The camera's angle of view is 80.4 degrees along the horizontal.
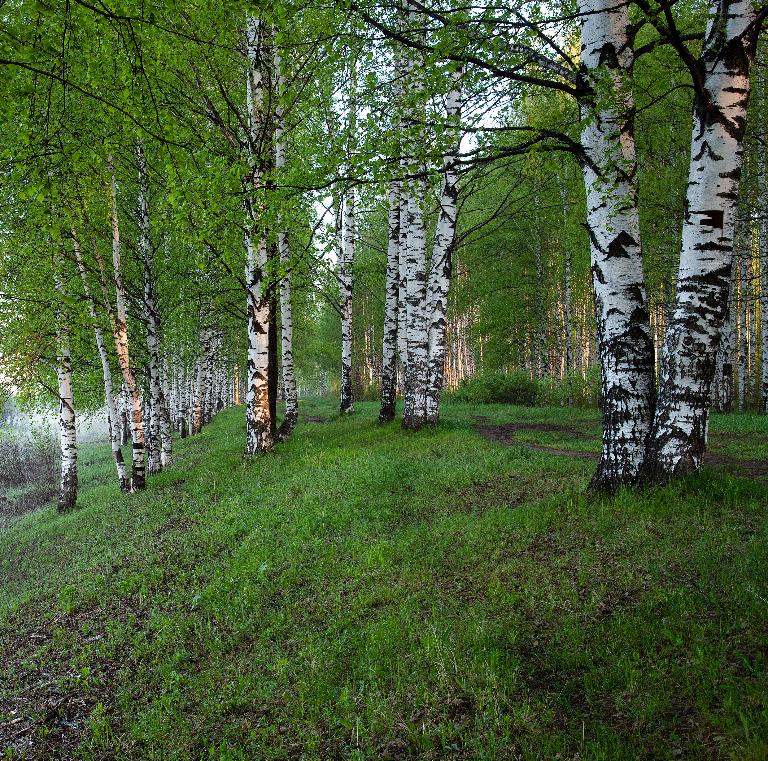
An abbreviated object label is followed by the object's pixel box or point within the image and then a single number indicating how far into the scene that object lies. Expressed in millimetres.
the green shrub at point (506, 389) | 23281
